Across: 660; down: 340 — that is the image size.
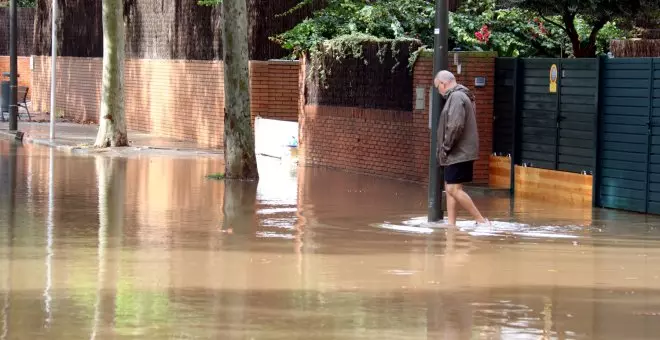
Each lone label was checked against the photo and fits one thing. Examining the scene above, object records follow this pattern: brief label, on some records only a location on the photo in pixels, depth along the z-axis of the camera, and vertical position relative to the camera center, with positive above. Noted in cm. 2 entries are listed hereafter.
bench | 4993 -103
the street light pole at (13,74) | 3281 -20
